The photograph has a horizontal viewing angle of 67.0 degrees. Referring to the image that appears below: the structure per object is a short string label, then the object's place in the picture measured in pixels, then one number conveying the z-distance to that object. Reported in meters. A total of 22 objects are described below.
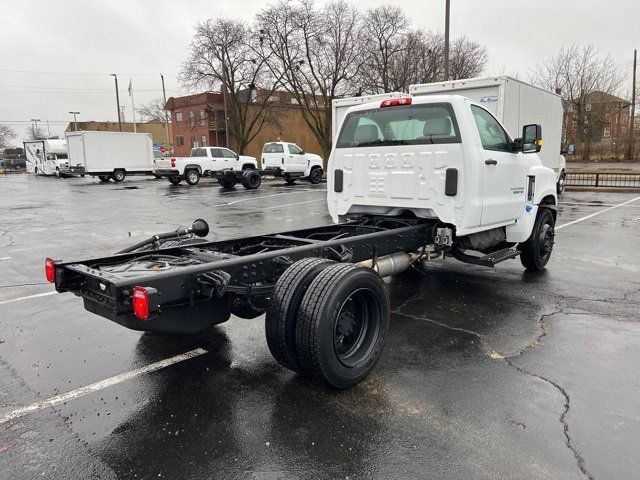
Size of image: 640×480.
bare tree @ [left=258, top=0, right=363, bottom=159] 37.44
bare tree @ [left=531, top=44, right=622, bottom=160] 44.09
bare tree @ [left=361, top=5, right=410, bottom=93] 37.06
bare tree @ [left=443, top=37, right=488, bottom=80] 40.72
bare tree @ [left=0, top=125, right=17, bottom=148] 101.06
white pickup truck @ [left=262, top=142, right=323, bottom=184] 26.78
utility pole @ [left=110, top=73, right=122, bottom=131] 59.33
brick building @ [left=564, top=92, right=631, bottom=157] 44.69
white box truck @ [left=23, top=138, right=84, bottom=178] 41.06
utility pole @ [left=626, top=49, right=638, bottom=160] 44.00
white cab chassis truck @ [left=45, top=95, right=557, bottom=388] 3.43
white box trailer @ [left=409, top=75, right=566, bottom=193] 10.45
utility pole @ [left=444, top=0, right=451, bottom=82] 17.36
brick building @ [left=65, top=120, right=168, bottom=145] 90.62
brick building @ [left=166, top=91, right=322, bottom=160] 50.44
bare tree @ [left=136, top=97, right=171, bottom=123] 91.81
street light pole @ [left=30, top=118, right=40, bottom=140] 99.81
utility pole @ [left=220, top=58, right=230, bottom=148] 39.22
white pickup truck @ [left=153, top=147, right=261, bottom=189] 27.48
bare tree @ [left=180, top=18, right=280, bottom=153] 40.31
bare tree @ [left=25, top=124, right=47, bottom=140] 100.38
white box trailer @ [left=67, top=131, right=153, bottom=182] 32.50
